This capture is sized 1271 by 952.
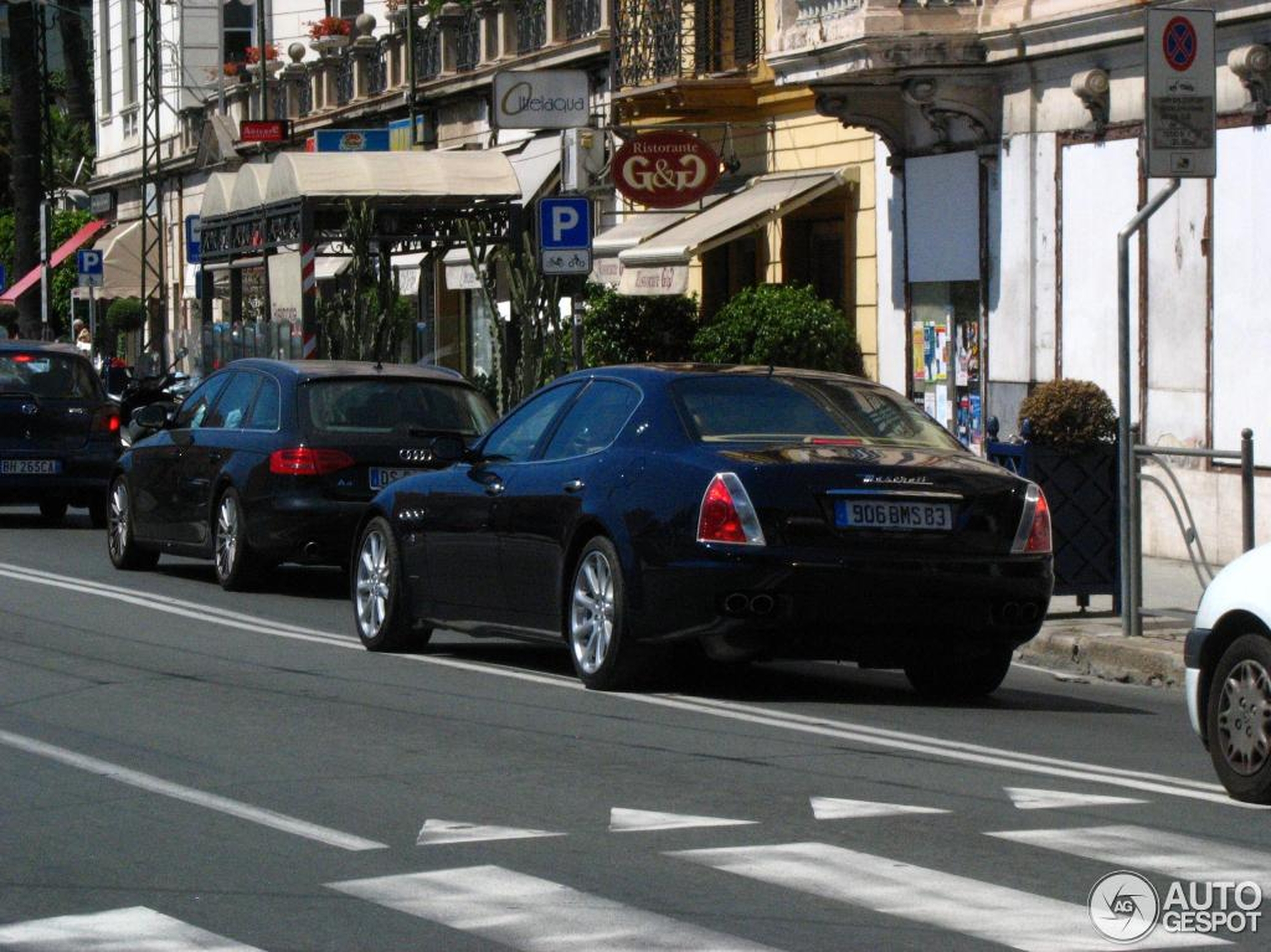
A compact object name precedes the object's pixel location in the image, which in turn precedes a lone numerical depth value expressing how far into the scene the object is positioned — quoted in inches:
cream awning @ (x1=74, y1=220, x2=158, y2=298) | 2273.6
